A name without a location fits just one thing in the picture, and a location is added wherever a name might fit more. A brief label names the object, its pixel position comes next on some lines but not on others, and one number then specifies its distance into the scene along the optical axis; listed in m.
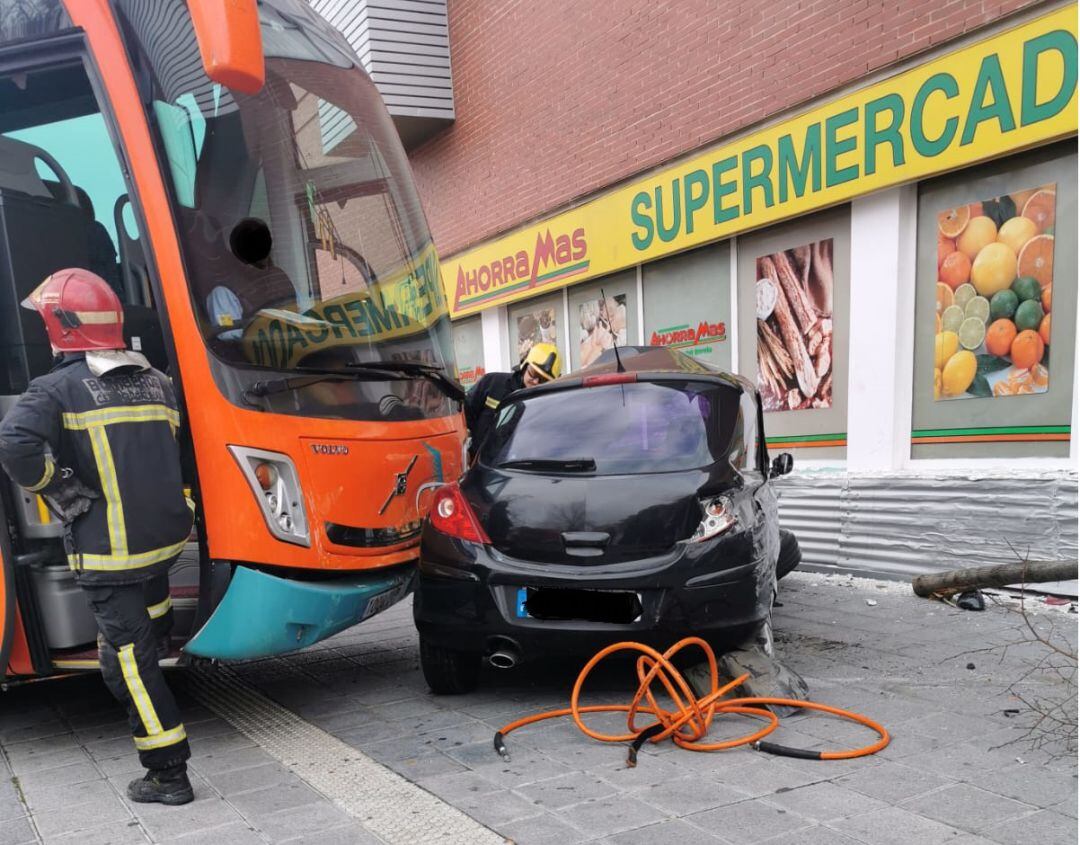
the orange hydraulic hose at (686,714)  3.57
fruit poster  6.19
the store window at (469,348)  13.15
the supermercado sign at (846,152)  5.83
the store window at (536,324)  11.27
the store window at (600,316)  10.05
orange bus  3.64
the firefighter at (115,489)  3.26
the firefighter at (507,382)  5.93
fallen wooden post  4.89
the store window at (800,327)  7.66
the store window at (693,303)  8.84
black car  3.98
